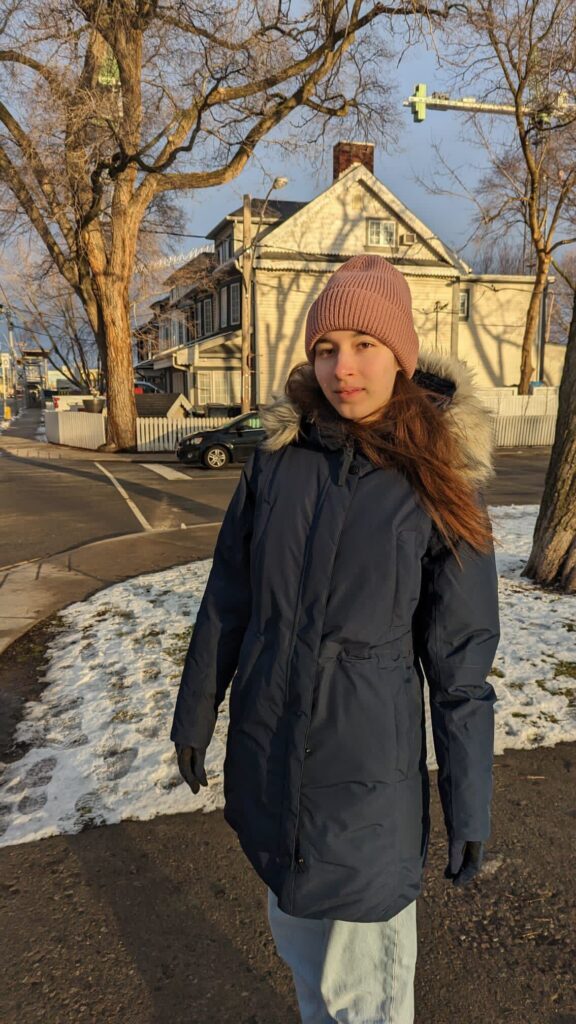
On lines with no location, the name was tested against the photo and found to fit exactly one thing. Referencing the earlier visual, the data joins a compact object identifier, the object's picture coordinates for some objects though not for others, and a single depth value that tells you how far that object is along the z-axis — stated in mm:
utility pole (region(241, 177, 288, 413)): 20453
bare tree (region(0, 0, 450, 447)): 14586
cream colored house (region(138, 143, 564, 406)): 25906
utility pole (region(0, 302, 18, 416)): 36831
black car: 16656
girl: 1484
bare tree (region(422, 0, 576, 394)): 16250
